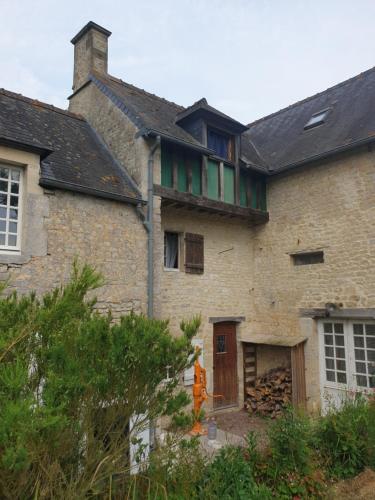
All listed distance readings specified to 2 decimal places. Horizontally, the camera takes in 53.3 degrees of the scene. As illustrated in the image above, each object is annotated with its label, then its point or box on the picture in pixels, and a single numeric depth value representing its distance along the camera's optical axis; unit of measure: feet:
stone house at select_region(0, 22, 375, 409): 21.83
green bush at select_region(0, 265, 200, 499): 7.70
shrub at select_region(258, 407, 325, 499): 14.56
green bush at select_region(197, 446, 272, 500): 13.22
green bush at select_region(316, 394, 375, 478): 16.54
